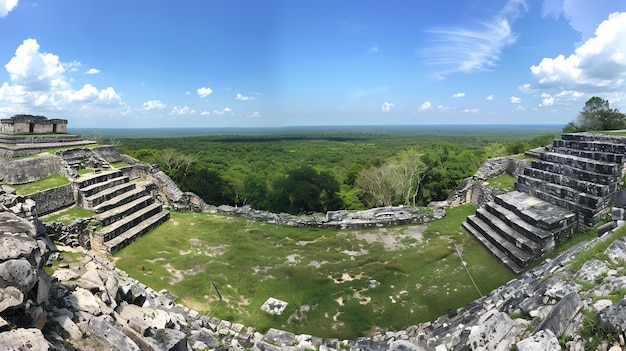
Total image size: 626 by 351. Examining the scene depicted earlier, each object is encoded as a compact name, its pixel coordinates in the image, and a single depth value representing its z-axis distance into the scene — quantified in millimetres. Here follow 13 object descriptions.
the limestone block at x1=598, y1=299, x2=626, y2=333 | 3631
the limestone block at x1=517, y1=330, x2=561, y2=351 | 3793
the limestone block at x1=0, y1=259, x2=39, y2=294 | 3521
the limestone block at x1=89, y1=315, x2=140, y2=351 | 3884
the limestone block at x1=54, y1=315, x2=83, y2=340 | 3874
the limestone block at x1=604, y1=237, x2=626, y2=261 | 5237
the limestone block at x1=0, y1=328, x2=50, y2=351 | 2938
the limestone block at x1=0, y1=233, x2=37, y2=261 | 3795
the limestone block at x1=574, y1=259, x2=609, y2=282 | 4996
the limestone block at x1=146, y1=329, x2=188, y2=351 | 4258
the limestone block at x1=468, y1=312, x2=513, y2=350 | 4508
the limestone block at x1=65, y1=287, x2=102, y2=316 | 4516
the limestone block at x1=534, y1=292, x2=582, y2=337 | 4051
